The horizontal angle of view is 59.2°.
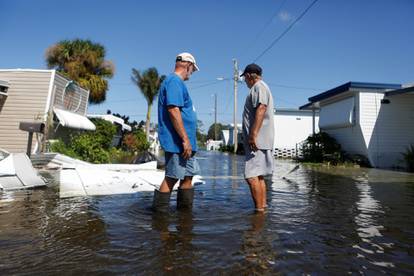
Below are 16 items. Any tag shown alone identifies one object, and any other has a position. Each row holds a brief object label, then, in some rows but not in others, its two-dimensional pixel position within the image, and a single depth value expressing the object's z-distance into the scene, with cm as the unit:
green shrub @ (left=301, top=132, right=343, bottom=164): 1756
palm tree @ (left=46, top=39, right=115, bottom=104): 2553
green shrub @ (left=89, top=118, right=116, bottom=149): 1858
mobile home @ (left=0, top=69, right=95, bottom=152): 1298
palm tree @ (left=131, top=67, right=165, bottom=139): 4053
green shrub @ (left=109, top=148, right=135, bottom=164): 1666
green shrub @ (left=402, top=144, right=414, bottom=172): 1397
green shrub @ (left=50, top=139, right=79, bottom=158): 1230
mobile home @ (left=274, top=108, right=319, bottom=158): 3147
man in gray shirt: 420
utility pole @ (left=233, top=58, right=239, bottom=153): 3541
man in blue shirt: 394
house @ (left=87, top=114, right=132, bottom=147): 2582
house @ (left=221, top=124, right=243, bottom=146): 4501
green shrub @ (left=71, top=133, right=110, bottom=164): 1272
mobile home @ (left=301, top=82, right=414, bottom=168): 1588
